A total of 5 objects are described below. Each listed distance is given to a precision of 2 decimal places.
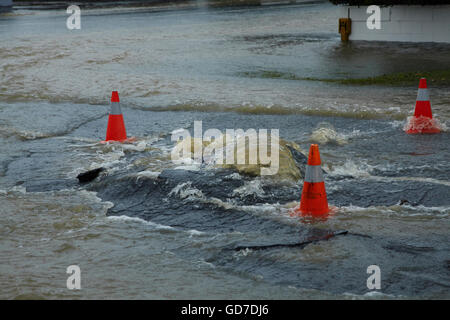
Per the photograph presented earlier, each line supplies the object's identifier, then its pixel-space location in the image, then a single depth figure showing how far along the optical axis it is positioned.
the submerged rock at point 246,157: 12.48
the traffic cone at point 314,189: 10.85
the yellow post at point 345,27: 35.41
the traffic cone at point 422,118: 17.06
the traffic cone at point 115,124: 16.92
